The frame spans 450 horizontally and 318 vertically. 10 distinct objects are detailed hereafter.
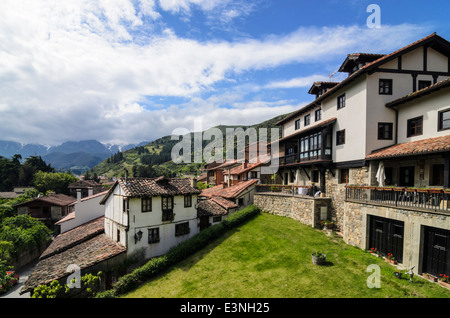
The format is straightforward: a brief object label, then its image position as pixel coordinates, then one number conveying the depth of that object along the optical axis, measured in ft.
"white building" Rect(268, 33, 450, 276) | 38.91
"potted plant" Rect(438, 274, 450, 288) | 34.14
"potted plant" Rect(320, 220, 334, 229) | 64.34
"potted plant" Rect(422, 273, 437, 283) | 36.09
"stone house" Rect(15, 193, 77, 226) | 143.95
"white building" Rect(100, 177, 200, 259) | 64.69
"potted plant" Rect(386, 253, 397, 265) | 43.01
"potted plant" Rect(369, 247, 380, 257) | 47.48
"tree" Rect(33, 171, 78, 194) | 238.68
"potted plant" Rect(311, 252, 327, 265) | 46.44
